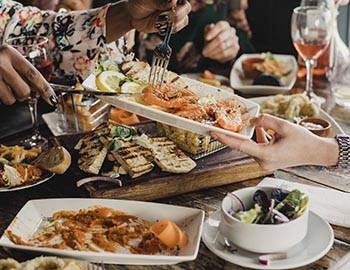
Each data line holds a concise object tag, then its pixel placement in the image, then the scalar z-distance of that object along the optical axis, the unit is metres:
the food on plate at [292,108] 1.55
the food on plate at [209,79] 1.72
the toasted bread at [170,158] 1.28
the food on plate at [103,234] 1.11
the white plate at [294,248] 1.07
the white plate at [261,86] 1.73
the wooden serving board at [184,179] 1.25
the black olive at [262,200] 1.11
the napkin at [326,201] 1.19
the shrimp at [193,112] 1.25
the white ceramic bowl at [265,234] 1.06
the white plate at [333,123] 1.49
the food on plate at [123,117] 1.52
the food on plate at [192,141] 1.33
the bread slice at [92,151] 1.30
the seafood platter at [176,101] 1.24
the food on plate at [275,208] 1.08
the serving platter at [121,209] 1.07
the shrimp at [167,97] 1.27
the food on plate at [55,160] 1.32
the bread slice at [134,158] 1.27
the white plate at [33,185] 1.27
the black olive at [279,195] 1.12
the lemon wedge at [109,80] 1.31
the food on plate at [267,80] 1.74
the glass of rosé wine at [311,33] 1.64
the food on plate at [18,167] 1.29
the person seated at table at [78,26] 1.68
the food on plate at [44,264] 1.05
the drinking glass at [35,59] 1.40
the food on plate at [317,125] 1.45
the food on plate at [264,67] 1.82
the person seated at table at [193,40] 2.39
